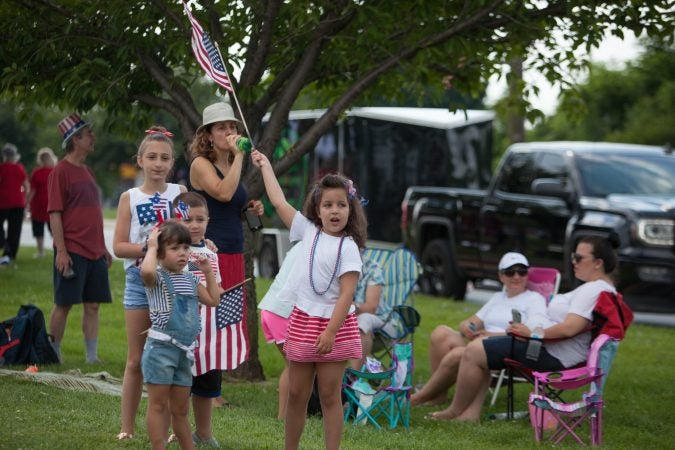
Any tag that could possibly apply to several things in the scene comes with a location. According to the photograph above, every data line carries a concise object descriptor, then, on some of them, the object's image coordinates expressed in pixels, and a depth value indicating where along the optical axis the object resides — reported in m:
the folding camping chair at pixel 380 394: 12.50
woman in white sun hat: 10.81
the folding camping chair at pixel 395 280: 14.26
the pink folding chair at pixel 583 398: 12.04
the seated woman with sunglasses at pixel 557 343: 12.58
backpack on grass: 14.43
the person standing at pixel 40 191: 27.92
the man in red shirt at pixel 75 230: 14.44
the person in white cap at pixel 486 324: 13.91
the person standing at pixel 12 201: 28.04
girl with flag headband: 9.95
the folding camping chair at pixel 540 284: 14.13
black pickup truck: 20.33
